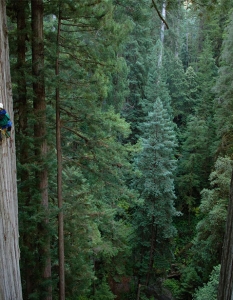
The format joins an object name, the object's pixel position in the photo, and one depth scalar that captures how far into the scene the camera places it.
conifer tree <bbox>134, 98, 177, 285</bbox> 14.66
